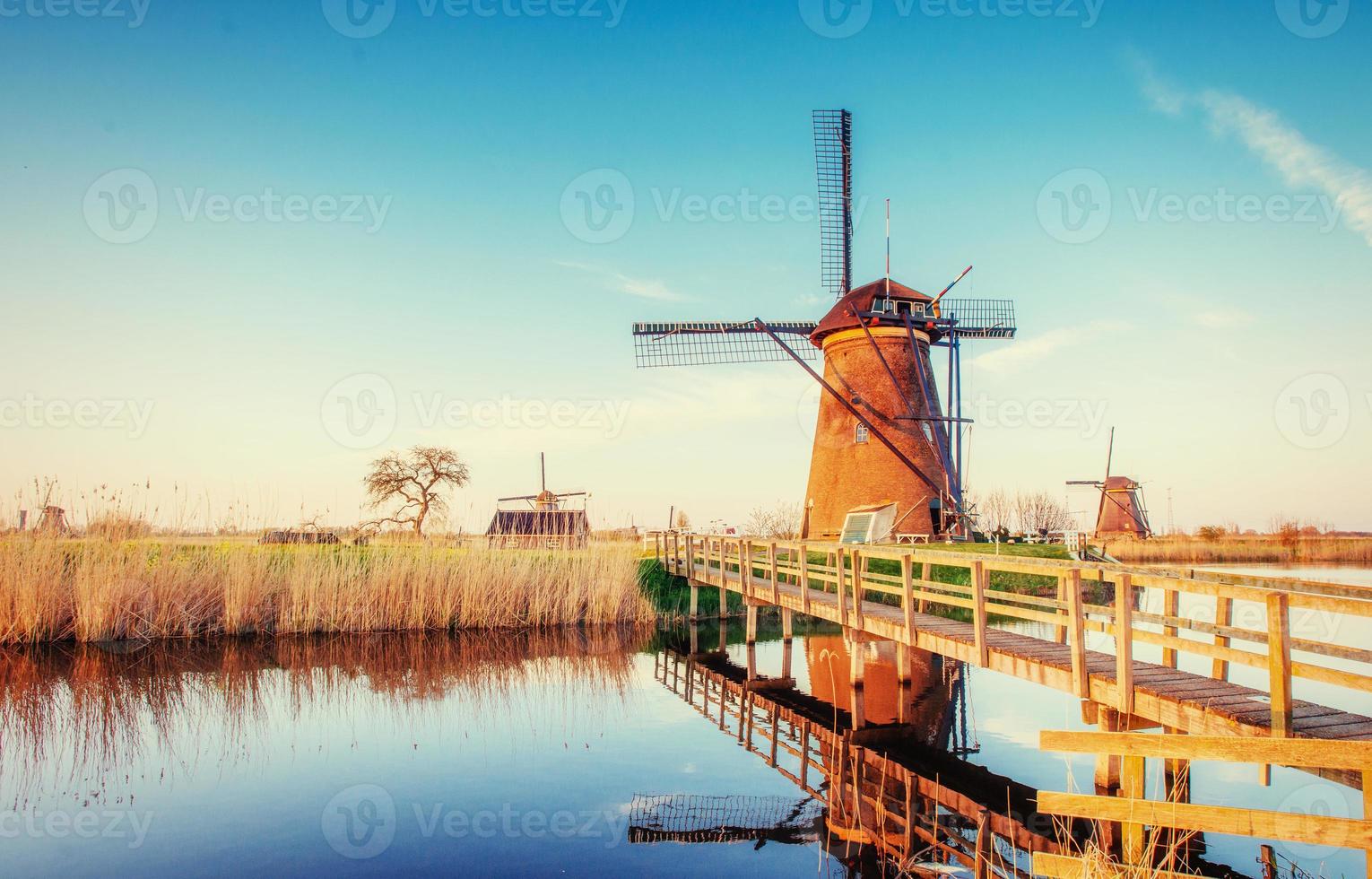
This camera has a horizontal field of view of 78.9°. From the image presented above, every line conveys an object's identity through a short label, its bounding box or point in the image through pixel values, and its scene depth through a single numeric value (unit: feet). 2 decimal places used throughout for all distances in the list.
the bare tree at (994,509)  130.90
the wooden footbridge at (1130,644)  15.31
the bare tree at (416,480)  127.65
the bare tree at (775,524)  108.47
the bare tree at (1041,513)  141.54
